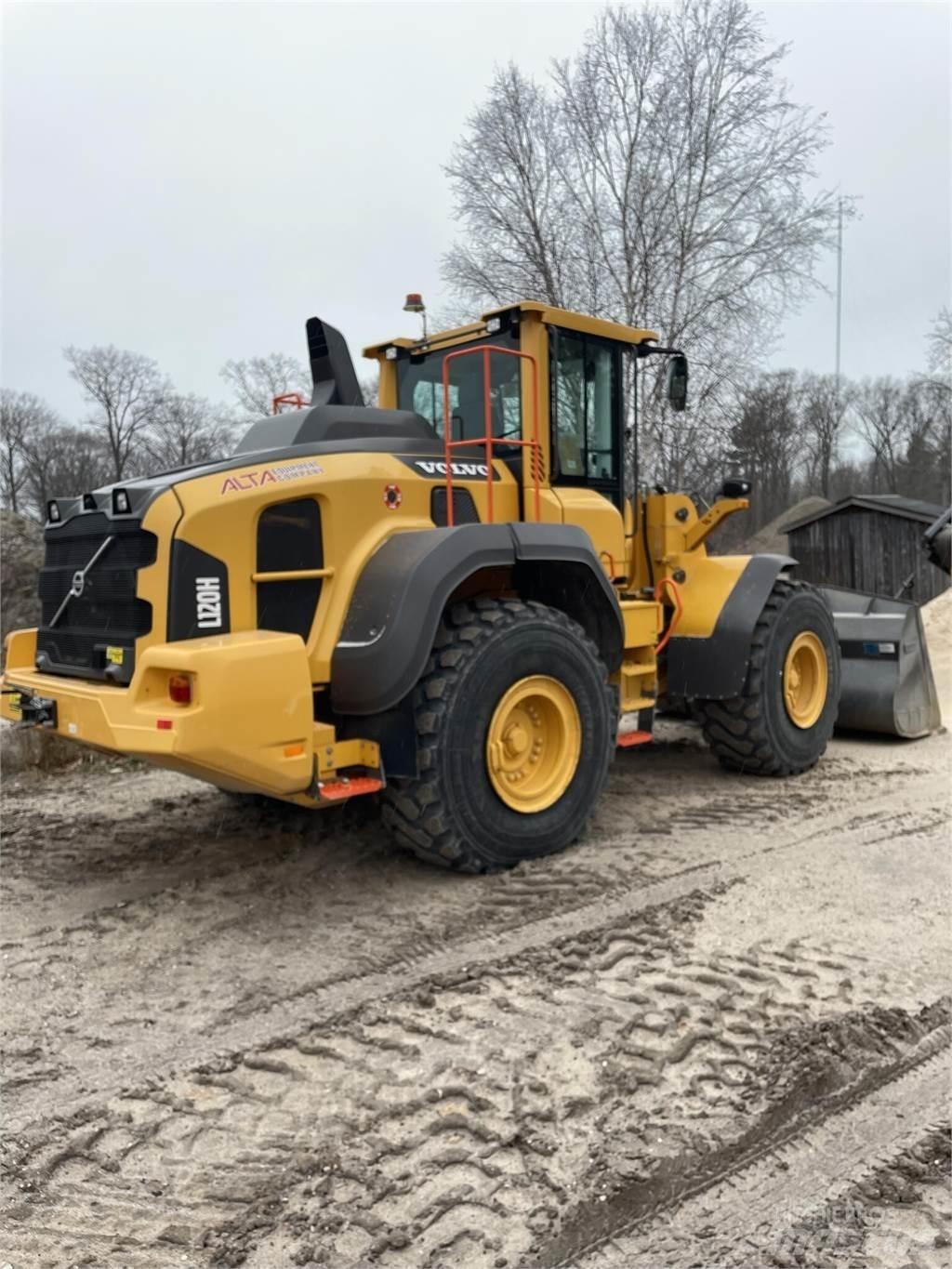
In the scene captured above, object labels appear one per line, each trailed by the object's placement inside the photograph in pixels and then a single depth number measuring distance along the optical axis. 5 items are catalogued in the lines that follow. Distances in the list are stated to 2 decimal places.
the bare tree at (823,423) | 37.66
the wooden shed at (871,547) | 20.36
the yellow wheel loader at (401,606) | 4.09
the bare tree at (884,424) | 39.62
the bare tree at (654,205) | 17.89
